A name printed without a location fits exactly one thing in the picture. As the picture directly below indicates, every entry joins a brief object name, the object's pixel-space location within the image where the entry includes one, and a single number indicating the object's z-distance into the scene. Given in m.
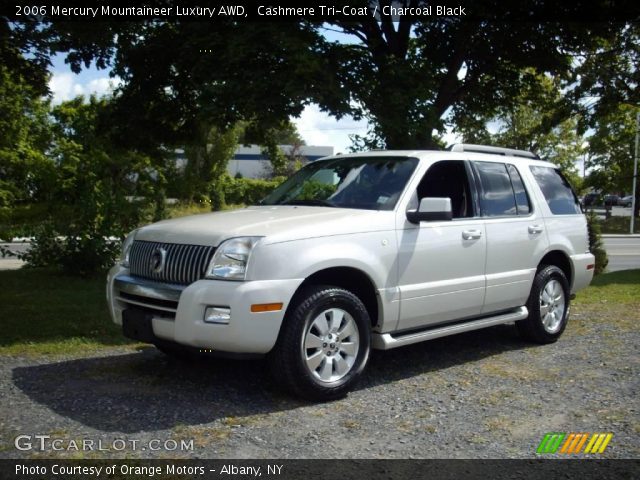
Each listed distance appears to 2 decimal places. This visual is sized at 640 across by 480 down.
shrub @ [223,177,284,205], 37.84
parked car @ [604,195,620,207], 68.49
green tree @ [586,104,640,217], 29.22
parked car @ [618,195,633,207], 65.84
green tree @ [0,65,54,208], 18.23
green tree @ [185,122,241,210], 31.71
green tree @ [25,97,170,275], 11.29
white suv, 4.66
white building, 68.31
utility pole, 35.25
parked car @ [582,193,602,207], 21.47
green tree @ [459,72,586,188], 34.58
